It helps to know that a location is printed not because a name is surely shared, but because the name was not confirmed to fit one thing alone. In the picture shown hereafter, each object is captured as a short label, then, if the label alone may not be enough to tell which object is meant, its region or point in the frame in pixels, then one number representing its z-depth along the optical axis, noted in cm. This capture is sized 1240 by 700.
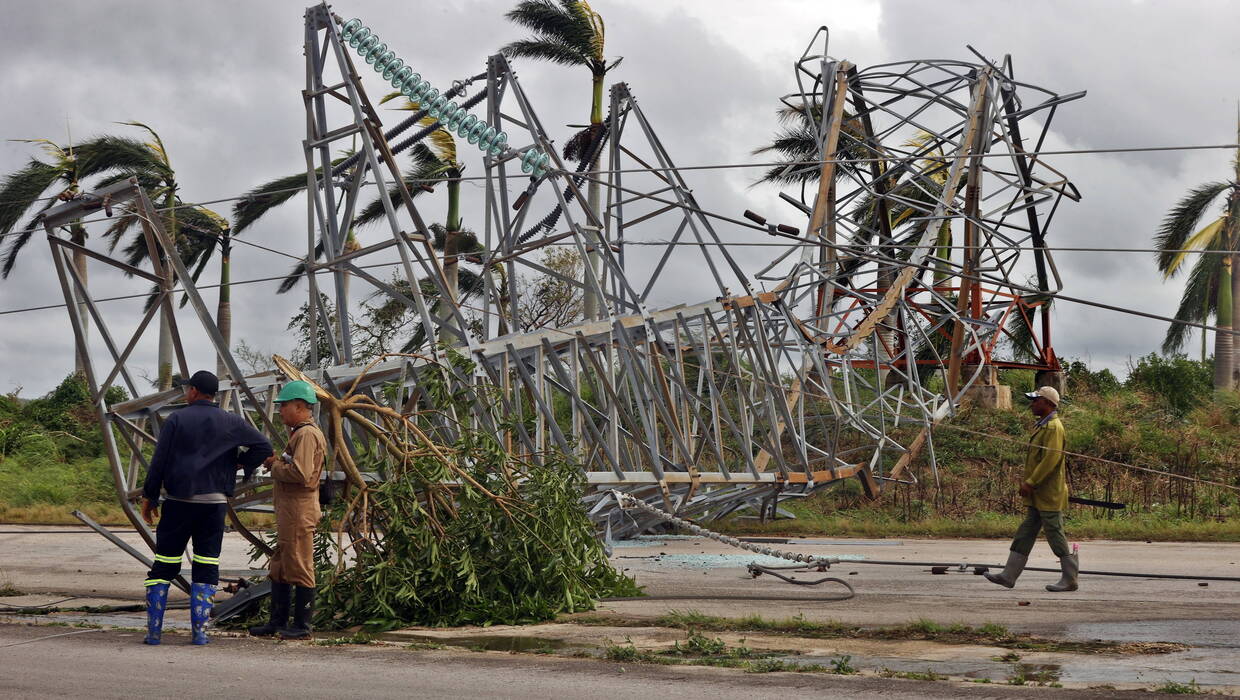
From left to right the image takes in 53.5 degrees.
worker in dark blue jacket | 899
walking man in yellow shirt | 1161
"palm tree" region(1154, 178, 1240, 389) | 3497
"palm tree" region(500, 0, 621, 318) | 3136
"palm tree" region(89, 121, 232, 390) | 3612
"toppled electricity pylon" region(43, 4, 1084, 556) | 1255
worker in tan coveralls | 908
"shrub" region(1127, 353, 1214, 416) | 3394
